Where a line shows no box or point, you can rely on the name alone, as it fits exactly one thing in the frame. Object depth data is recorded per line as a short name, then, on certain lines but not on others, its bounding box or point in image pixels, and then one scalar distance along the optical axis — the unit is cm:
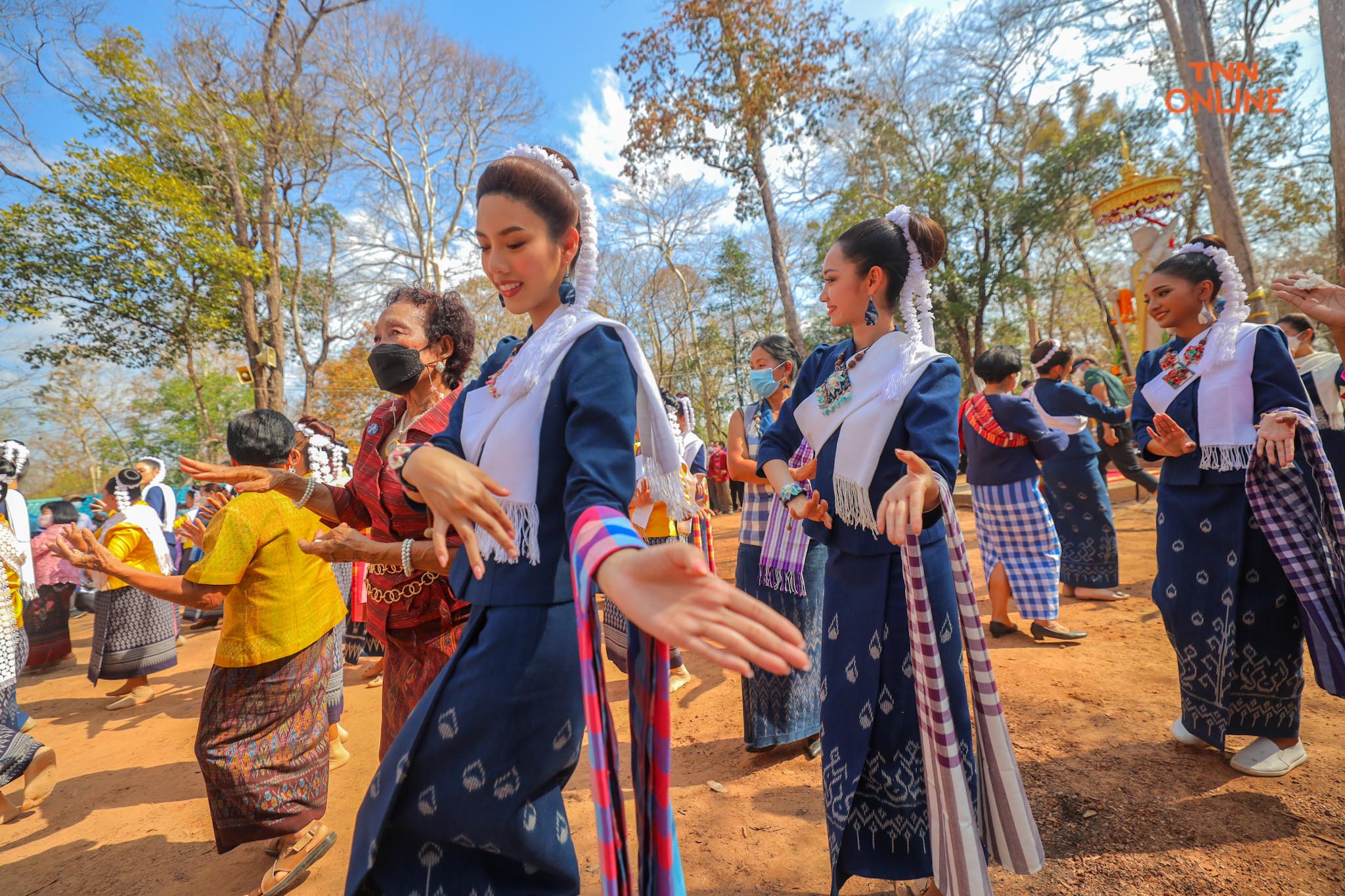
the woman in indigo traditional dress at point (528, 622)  104
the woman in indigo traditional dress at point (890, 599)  171
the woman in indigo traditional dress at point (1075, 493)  480
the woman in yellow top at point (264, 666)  232
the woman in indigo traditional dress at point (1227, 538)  248
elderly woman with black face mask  190
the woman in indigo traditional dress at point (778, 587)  301
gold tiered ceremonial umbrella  998
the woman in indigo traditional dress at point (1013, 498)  413
